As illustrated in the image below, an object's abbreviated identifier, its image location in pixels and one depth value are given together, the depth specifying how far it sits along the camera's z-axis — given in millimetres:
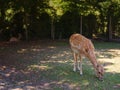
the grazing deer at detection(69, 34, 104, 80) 6151
